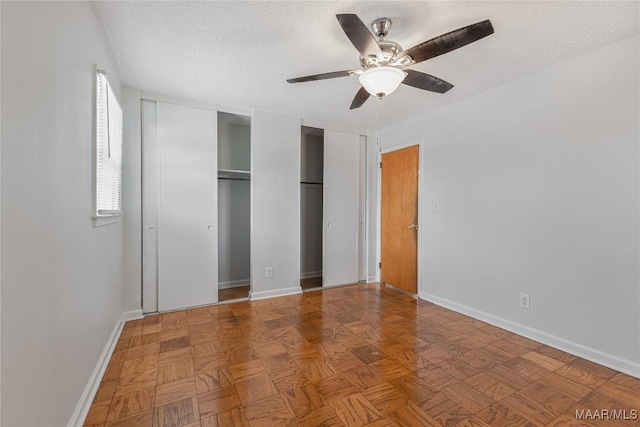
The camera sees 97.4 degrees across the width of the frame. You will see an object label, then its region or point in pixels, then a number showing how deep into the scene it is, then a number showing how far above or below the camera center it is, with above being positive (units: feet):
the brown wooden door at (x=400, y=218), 12.29 -0.30
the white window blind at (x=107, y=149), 6.20 +1.56
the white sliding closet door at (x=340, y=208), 13.57 +0.19
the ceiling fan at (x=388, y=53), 4.86 +3.15
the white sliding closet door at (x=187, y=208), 10.17 +0.13
